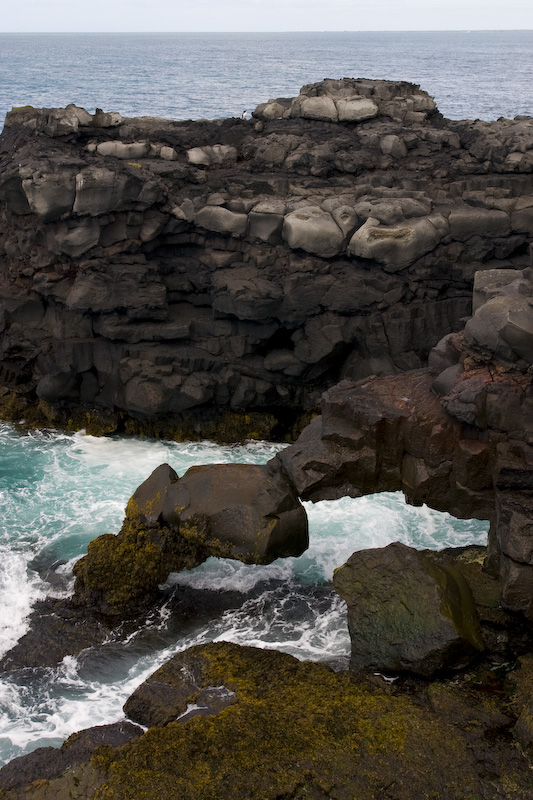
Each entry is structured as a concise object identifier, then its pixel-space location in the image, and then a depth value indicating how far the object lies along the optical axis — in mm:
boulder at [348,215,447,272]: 26406
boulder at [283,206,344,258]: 26667
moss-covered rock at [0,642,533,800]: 11742
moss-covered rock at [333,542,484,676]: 14672
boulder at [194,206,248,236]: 27547
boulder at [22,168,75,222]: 26516
